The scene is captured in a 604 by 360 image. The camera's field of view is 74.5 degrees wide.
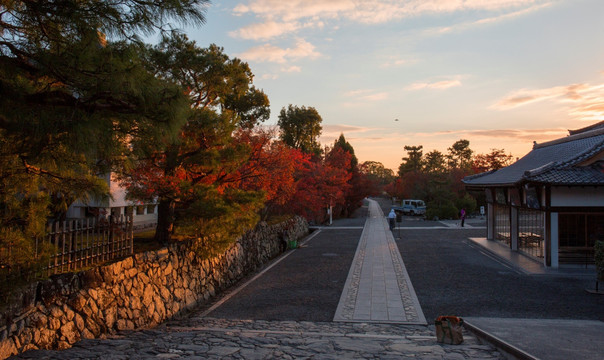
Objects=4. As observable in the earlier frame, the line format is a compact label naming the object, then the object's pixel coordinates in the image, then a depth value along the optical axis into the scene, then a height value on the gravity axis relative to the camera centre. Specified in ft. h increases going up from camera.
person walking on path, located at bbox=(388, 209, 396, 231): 98.21 -4.89
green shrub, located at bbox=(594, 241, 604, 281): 35.96 -5.06
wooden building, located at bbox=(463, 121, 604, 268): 48.29 -0.13
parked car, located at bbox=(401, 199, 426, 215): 159.84 -2.63
